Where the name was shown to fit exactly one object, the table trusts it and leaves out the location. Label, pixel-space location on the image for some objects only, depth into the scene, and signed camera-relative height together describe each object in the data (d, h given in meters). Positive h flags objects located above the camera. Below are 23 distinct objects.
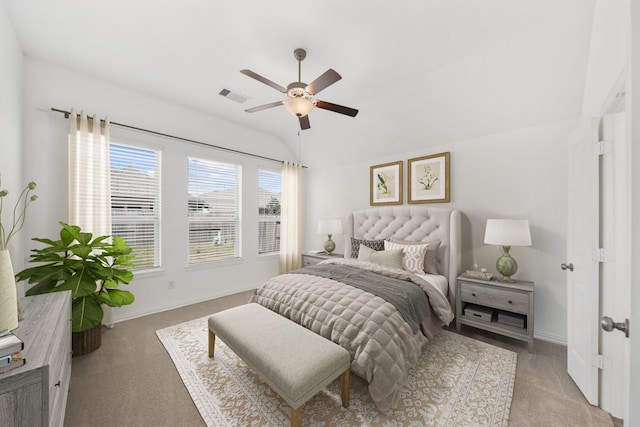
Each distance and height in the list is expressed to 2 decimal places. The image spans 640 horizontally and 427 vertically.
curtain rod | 2.67 +1.09
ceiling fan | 1.93 +1.03
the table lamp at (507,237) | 2.42 -0.25
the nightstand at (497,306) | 2.36 -0.96
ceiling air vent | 3.13 +1.56
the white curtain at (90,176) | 2.68 +0.42
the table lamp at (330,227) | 4.23 -0.24
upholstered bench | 1.39 -0.91
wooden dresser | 0.91 -0.66
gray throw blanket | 2.07 -0.70
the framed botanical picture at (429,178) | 3.28 +0.49
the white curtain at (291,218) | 4.74 -0.09
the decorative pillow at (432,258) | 2.99 -0.56
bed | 1.67 -0.73
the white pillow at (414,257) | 2.96 -0.55
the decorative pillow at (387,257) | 2.98 -0.56
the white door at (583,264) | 1.66 -0.37
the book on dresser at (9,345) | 0.93 -0.52
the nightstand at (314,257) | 4.18 -0.77
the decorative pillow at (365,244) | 3.47 -0.46
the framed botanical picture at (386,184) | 3.73 +0.47
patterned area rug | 1.59 -1.33
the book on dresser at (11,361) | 0.91 -0.57
